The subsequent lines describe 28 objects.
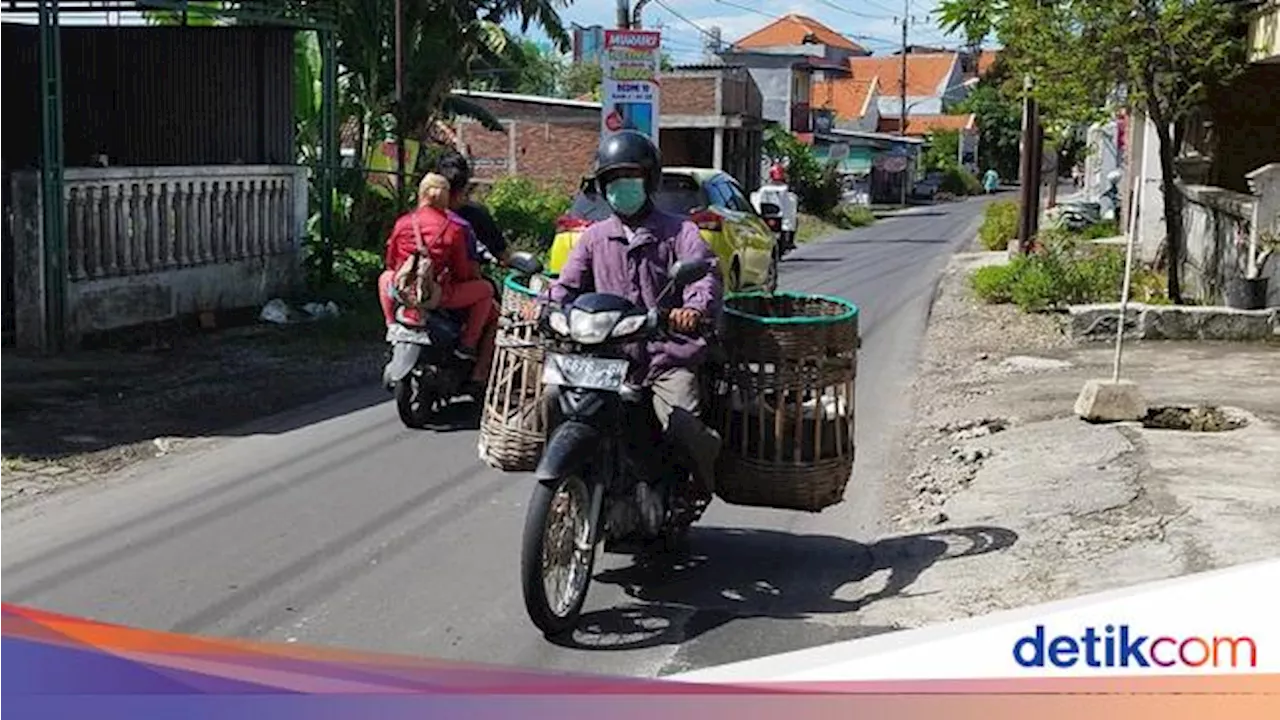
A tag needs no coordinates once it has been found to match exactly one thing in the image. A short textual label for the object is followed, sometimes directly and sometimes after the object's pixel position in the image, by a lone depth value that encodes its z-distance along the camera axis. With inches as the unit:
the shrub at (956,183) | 3134.8
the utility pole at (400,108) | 812.0
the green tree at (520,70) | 1105.4
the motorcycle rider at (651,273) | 234.5
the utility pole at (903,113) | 3560.5
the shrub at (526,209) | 999.0
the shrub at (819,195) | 1902.1
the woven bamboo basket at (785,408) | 244.2
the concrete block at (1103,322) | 558.6
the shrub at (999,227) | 1131.9
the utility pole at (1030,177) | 885.2
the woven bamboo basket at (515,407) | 244.2
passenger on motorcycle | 379.2
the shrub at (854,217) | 1886.1
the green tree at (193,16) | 568.2
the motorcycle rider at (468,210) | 393.1
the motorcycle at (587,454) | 213.6
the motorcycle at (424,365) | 375.2
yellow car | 548.1
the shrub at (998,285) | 709.3
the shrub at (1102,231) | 1128.8
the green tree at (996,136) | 3358.8
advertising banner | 928.9
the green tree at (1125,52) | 586.2
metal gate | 510.6
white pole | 388.8
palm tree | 917.8
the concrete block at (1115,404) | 376.2
